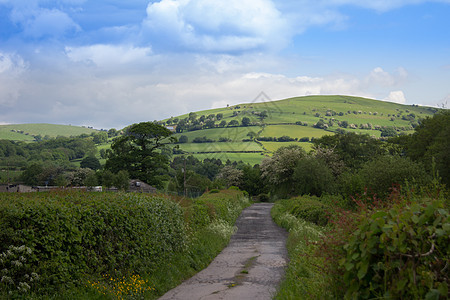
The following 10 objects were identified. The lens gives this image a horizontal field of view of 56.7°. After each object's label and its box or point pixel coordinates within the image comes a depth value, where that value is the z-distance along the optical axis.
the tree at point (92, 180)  77.36
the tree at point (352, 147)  75.50
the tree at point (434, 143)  43.88
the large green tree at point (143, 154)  79.06
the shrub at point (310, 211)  25.34
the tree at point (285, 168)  72.06
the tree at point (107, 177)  75.89
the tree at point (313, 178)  56.03
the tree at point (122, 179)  69.19
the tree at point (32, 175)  94.69
